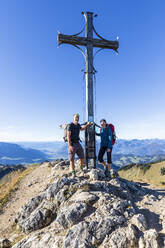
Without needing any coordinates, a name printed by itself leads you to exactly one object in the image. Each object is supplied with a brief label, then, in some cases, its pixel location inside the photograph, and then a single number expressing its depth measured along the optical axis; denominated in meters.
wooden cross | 9.84
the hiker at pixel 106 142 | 8.66
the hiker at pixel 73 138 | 8.38
